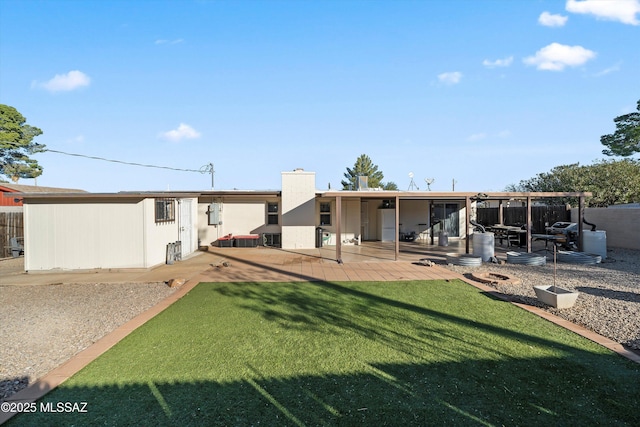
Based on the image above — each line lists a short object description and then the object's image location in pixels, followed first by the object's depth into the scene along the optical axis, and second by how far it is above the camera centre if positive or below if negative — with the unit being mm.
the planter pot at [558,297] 5410 -1538
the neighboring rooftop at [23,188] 20231 +1956
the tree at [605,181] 18531 +1816
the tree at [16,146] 27500 +6399
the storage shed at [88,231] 9086 -513
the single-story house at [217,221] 9141 -318
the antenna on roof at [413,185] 17005 +1412
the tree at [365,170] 49969 +6723
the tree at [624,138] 18875 +4549
